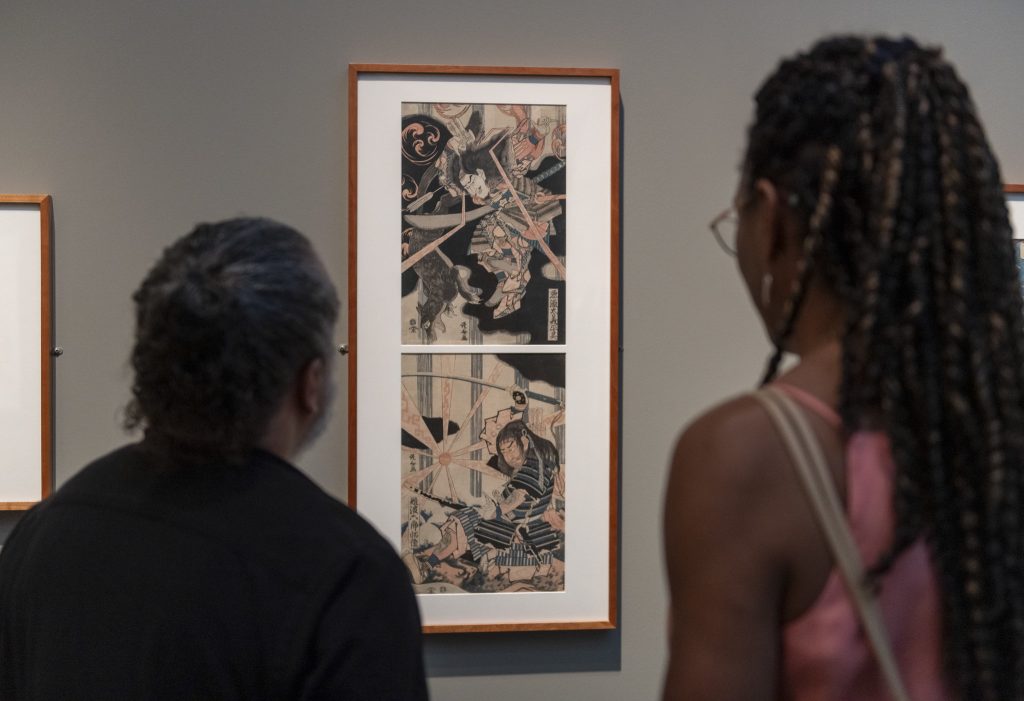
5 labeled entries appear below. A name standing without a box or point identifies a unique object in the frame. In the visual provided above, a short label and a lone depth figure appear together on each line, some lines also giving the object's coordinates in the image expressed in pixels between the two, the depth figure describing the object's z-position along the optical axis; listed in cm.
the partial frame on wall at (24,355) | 185
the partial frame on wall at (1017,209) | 202
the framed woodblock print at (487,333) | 187
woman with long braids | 64
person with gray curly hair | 80
